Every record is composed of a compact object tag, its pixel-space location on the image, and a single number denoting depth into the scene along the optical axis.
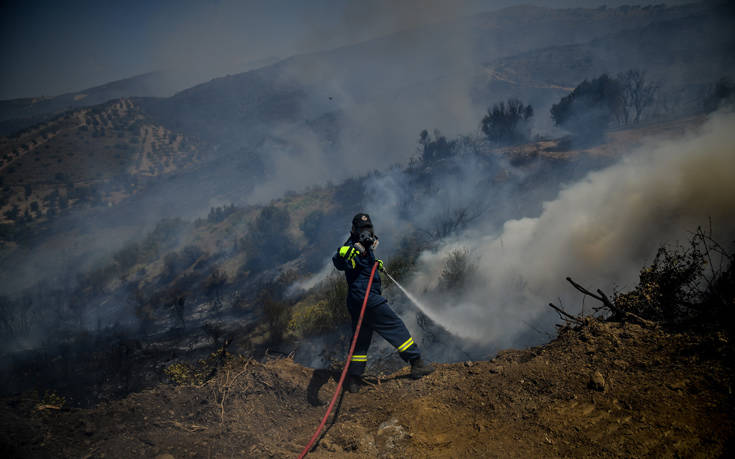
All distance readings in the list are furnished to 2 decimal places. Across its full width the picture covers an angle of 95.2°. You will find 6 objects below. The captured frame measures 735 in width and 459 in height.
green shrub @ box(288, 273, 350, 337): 8.96
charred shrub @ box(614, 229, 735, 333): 3.22
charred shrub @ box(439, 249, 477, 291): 9.38
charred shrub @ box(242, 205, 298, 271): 21.20
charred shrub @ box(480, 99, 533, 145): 32.06
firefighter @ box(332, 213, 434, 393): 4.49
